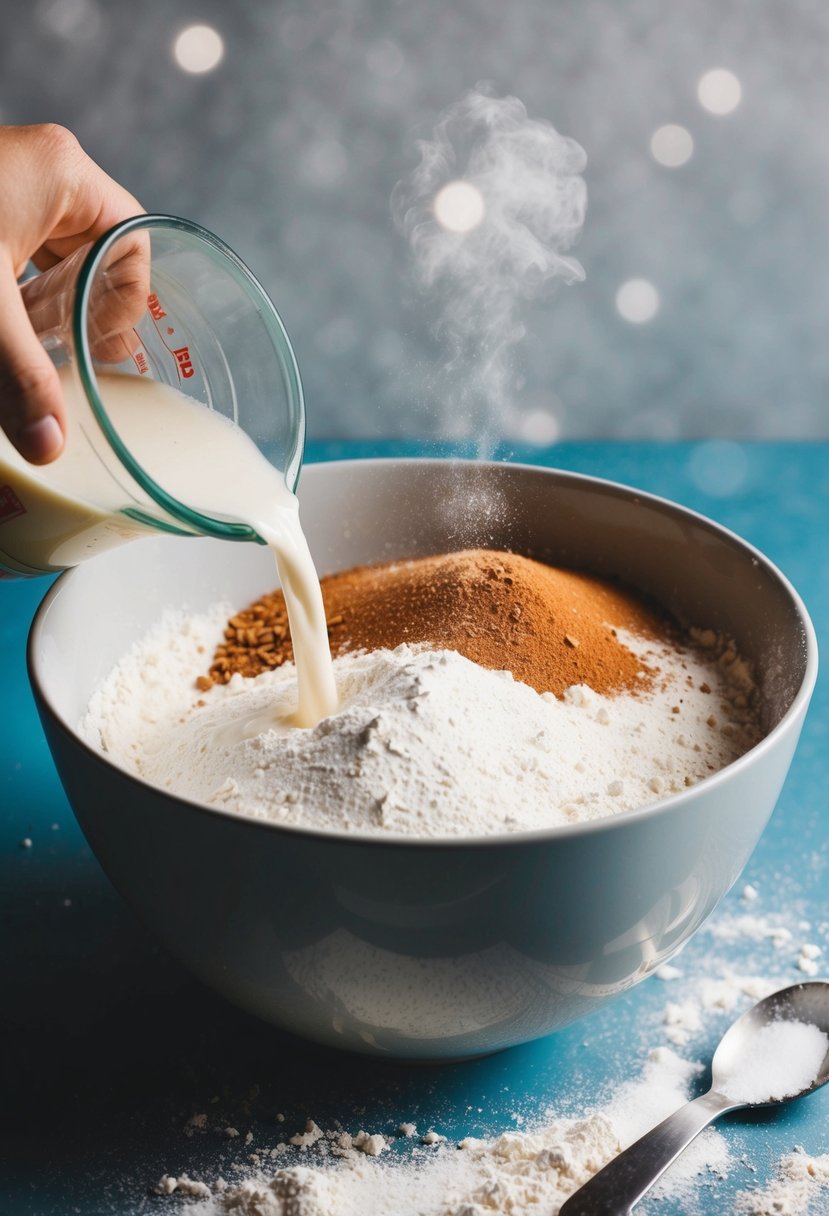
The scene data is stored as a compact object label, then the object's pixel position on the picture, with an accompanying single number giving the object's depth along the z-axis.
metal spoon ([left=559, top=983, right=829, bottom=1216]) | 0.75
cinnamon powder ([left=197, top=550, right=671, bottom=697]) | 1.03
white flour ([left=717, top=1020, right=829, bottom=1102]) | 0.88
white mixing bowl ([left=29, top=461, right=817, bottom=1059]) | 0.72
